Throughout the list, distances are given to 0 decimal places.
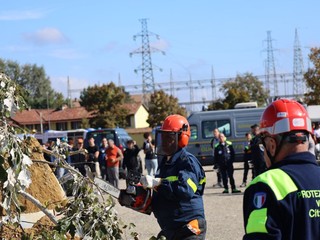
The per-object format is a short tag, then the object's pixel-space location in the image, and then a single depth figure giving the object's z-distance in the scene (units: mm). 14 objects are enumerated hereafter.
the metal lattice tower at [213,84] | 84688
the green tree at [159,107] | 63469
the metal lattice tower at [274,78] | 74088
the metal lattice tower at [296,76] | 74375
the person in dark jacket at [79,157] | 18984
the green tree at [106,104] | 62281
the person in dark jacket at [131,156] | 19203
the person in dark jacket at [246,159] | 16891
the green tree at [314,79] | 43125
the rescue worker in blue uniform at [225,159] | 16547
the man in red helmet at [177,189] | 5141
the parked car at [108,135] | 28062
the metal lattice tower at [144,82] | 71562
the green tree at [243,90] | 60031
